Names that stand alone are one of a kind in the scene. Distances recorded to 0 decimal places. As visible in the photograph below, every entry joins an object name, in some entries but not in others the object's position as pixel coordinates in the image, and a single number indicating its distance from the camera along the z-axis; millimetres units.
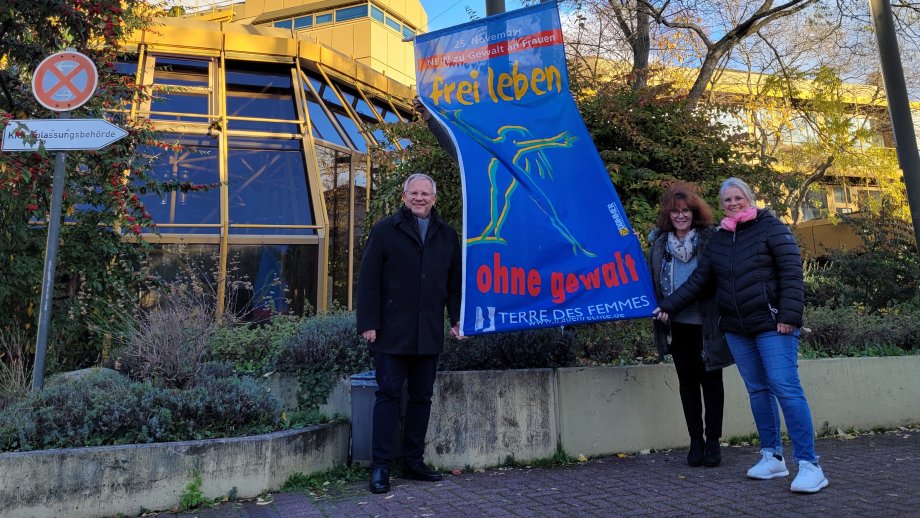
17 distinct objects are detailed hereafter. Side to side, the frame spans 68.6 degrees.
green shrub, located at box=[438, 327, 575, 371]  5273
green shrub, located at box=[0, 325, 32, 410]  5035
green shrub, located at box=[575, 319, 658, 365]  5750
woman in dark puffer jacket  4004
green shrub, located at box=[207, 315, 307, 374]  5795
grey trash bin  4699
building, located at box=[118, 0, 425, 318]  11227
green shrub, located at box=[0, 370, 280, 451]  4012
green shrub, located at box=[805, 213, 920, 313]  9773
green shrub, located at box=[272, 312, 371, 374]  5363
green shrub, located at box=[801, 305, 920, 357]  6953
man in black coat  4219
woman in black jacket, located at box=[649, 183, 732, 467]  4598
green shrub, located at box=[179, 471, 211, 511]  3918
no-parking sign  4875
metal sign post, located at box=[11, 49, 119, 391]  4691
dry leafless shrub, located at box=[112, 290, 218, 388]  4992
